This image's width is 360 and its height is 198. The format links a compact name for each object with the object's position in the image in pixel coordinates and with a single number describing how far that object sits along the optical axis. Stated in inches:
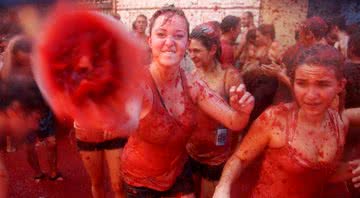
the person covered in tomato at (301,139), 92.8
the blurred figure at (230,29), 213.6
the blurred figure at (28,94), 97.2
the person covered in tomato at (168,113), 96.7
